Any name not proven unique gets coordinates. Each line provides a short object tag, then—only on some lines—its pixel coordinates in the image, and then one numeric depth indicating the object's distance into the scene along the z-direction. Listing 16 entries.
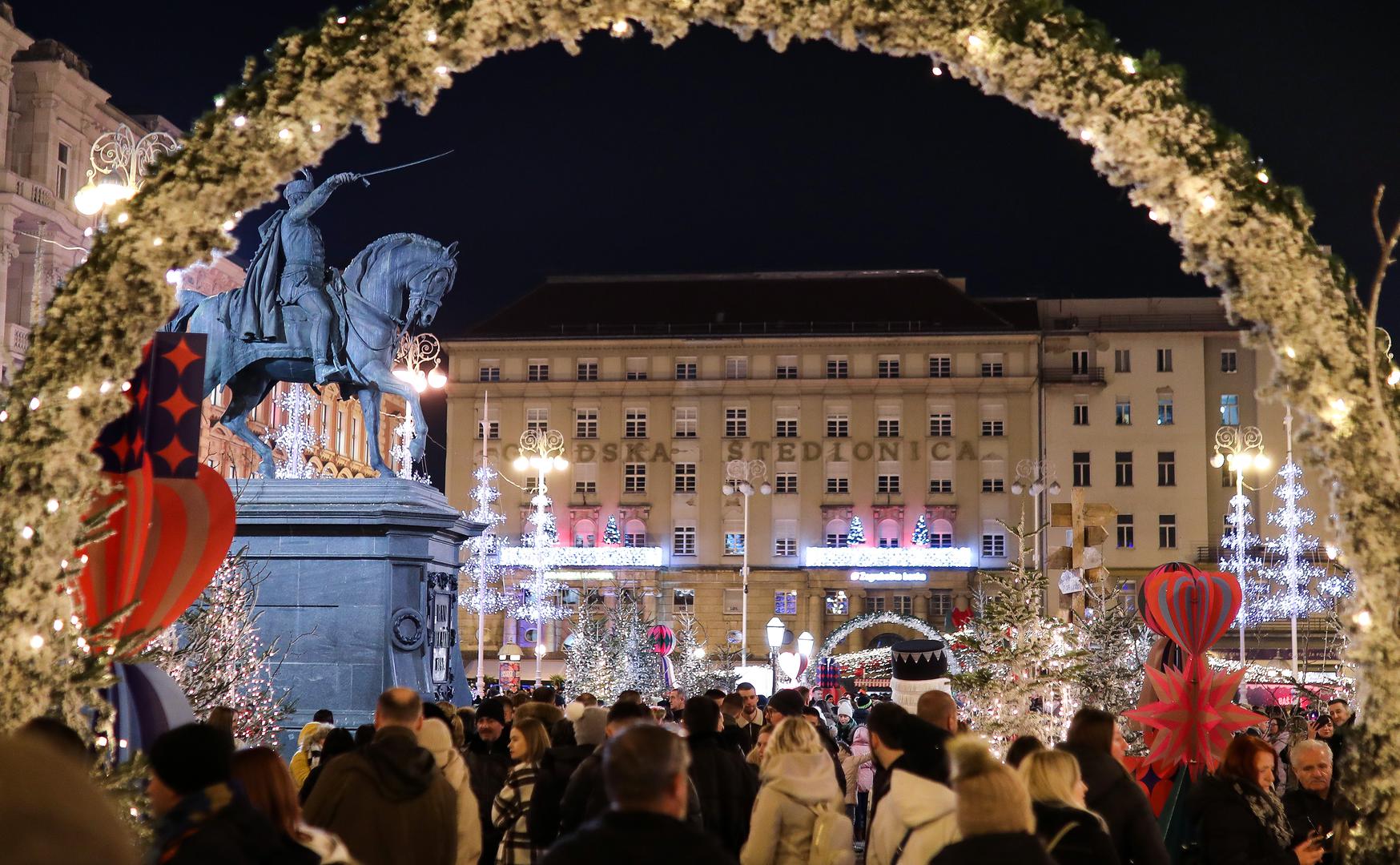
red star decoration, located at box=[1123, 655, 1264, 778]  11.33
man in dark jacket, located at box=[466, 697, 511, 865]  9.16
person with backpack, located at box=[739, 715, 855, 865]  6.75
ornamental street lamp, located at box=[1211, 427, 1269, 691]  38.91
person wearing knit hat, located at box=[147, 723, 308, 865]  4.52
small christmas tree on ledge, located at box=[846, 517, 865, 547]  78.06
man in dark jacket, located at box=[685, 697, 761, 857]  7.86
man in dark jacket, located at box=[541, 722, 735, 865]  3.80
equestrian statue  18.47
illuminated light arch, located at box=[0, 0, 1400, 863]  6.69
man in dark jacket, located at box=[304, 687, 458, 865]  6.11
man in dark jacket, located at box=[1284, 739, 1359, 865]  7.51
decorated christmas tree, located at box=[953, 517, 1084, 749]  13.52
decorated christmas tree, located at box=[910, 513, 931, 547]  77.62
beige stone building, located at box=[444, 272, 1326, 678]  77.69
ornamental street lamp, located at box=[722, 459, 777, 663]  46.93
